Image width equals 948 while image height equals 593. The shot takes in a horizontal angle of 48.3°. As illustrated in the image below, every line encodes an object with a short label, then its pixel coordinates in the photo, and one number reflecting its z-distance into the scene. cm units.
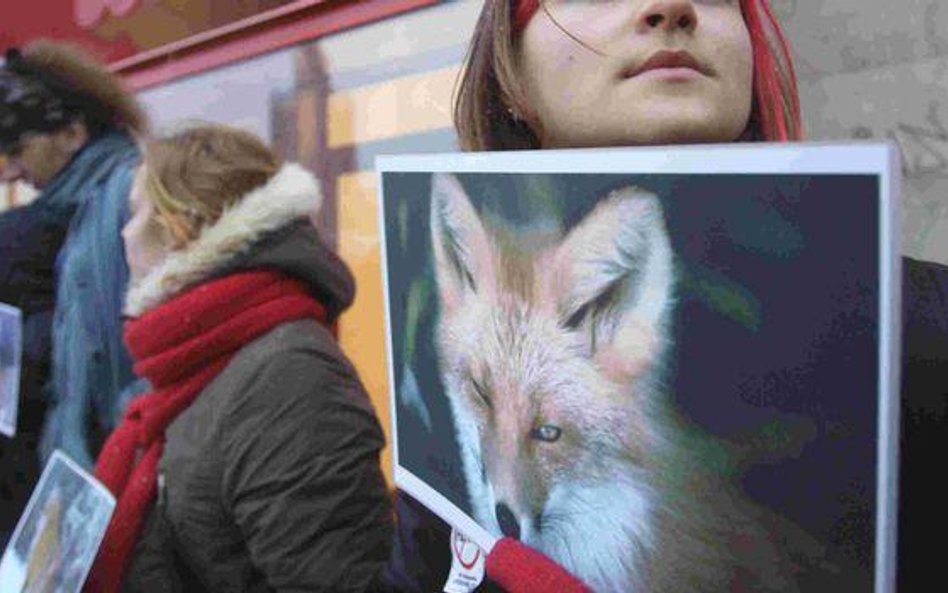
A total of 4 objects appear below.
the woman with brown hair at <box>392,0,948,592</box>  64
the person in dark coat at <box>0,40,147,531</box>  215
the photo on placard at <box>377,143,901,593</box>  51
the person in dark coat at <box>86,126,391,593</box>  136
